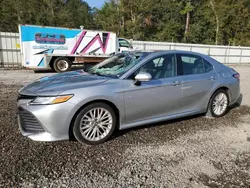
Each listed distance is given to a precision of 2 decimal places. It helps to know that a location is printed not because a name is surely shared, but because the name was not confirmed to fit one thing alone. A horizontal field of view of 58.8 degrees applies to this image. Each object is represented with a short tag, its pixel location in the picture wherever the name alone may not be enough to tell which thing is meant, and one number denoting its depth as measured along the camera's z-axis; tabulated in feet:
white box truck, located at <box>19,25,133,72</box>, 39.09
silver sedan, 10.49
